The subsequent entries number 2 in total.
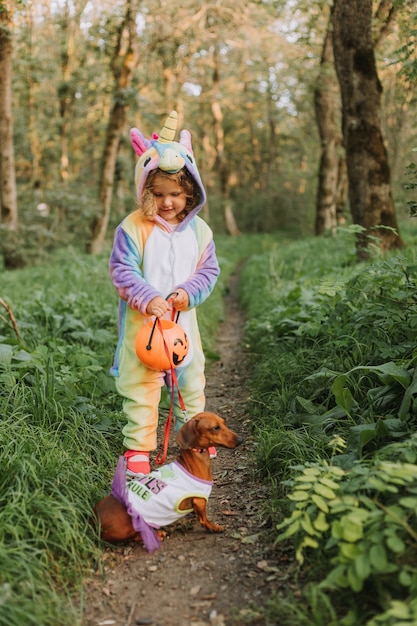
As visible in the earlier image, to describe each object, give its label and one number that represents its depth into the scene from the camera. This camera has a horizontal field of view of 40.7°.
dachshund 2.89
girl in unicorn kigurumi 3.28
